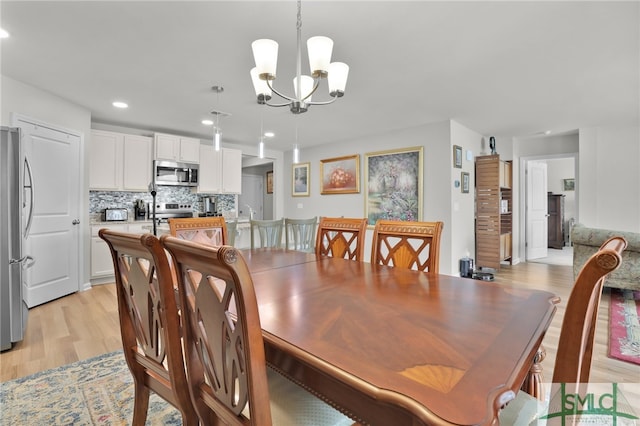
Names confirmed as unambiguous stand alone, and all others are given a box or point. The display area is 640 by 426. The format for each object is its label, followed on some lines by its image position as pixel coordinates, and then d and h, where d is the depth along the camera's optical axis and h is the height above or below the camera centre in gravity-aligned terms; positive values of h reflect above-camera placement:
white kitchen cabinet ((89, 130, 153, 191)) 4.18 +0.73
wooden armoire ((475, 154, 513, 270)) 5.04 -0.01
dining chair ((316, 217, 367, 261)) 2.26 -0.19
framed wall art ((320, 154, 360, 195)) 5.56 +0.70
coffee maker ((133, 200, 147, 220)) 4.80 +0.02
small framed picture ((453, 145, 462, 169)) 4.42 +0.82
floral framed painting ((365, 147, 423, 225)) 4.76 +0.45
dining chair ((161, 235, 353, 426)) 0.69 -0.38
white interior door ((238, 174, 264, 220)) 8.72 +0.51
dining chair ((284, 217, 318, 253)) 3.54 -0.26
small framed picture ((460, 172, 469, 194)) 4.69 +0.46
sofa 3.35 -0.46
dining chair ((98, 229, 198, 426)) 1.03 -0.42
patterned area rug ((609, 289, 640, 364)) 2.30 -1.05
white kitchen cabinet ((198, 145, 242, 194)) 5.28 +0.74
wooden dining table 0.60 -0.36
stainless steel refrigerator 2.26 -0.18
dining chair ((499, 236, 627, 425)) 0.60 -0.22
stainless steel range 4.94 +0.03
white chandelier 1.64 +0.84
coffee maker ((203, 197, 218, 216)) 5.54 +0.08
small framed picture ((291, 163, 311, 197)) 6.46 +0.70
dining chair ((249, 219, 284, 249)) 3.28 -0.22
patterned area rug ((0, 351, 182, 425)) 1.62 -1.10
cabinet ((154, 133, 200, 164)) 4.69 +1.02
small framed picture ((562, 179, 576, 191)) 8.15 +0.75
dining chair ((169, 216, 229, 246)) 2.32 -0.14
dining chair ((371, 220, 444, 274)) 1.88 -0.19
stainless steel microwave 4.73 +0.62
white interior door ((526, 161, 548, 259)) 6.16 +0.03
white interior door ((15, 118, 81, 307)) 3.25 -0.02
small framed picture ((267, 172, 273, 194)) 8.70 +0.84
